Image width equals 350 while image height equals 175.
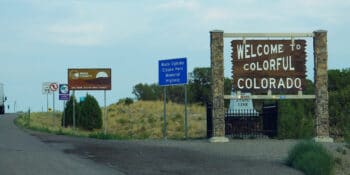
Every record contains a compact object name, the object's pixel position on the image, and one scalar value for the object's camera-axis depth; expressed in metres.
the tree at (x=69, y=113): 58.75
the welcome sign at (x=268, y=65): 28.78
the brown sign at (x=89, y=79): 47.09
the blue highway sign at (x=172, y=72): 32.97
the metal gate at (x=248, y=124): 30.78
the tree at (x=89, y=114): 59.12
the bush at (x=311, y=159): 18.03
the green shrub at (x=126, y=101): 88.12
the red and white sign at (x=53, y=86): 47.48
